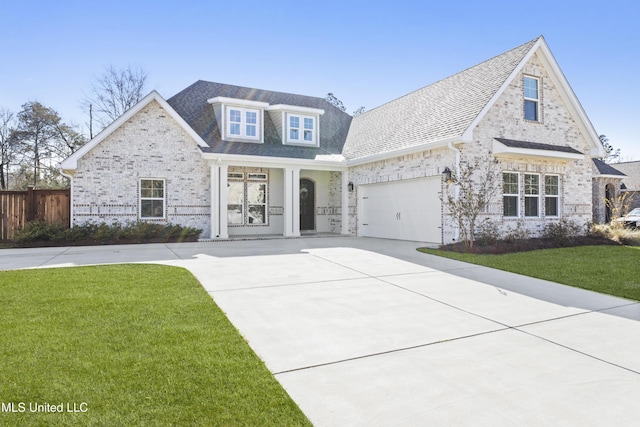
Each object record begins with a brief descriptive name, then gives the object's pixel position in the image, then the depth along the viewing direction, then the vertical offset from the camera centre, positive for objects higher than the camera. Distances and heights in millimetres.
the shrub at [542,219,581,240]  13266 -636
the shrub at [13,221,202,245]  12648 -730
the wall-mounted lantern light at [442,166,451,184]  12109 +1238
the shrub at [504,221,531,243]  12880 -707
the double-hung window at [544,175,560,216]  14180 +662
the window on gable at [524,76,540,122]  13781 +4148
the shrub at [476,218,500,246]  11932 -645
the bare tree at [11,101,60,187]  28438 +5883
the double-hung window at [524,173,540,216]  13688 +668
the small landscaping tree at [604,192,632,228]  15016 -79
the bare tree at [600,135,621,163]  61194 +10158
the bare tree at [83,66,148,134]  28109 +8870
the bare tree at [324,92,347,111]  44269 +13395
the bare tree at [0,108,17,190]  28859 +5469
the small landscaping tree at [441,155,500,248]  11656 +585
